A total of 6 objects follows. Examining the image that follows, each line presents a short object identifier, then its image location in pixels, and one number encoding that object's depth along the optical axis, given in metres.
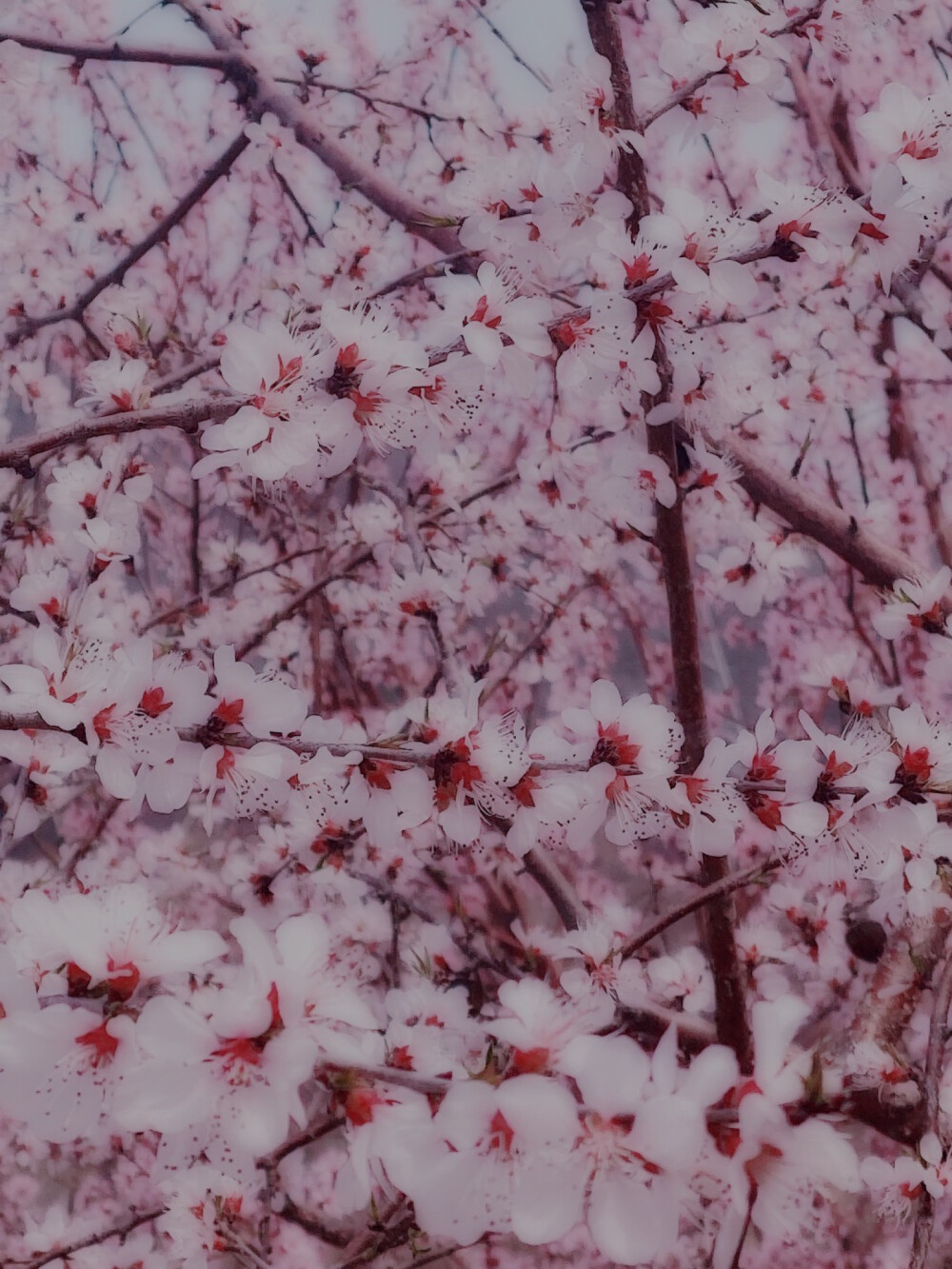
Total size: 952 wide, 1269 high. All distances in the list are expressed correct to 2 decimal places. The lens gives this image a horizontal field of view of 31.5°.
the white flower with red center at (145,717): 0.30
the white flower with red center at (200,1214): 0.38
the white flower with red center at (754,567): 0.51
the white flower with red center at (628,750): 0.32
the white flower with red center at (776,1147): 0.24
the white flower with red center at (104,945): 0.26
